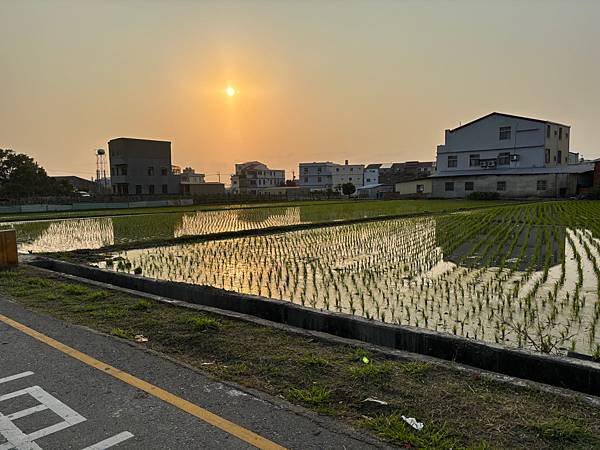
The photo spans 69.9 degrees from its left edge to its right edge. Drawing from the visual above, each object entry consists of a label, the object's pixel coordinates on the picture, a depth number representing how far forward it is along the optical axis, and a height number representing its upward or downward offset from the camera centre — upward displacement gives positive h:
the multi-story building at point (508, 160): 38.91 +2.19
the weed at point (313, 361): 3.68 -1.52
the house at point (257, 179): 88.81 +1.53
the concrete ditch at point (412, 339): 3.32 -1.52
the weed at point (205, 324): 4.73 -1.52
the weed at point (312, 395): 3.07 -1.53
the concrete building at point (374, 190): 62.96 -0.94
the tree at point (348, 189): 65.86 -0.71
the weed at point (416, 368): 3.42 -1.51
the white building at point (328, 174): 88.88 +2.18
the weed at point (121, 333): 4.58 -1.56
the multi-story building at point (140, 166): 48.88 +2.55
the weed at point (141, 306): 5.60 -1.54
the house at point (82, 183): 76.74 +1.19
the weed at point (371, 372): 3.38 -1.51
